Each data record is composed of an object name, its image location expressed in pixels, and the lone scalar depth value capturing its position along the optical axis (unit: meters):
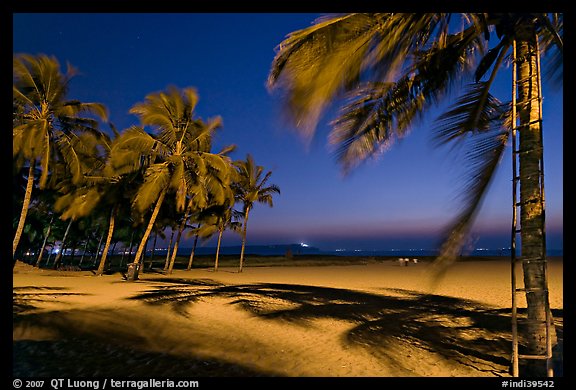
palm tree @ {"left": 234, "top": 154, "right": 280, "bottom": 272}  22.98
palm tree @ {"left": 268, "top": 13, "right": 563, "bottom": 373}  3.57
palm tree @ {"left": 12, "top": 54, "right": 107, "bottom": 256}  12.99
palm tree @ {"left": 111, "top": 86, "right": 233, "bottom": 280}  14.98
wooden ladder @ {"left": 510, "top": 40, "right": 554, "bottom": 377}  3.77
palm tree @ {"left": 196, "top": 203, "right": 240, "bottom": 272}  24.06
